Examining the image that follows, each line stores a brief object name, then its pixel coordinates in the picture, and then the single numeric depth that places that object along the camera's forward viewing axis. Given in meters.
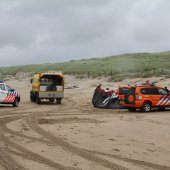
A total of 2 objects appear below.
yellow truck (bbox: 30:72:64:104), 33.09
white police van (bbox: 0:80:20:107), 29.01
